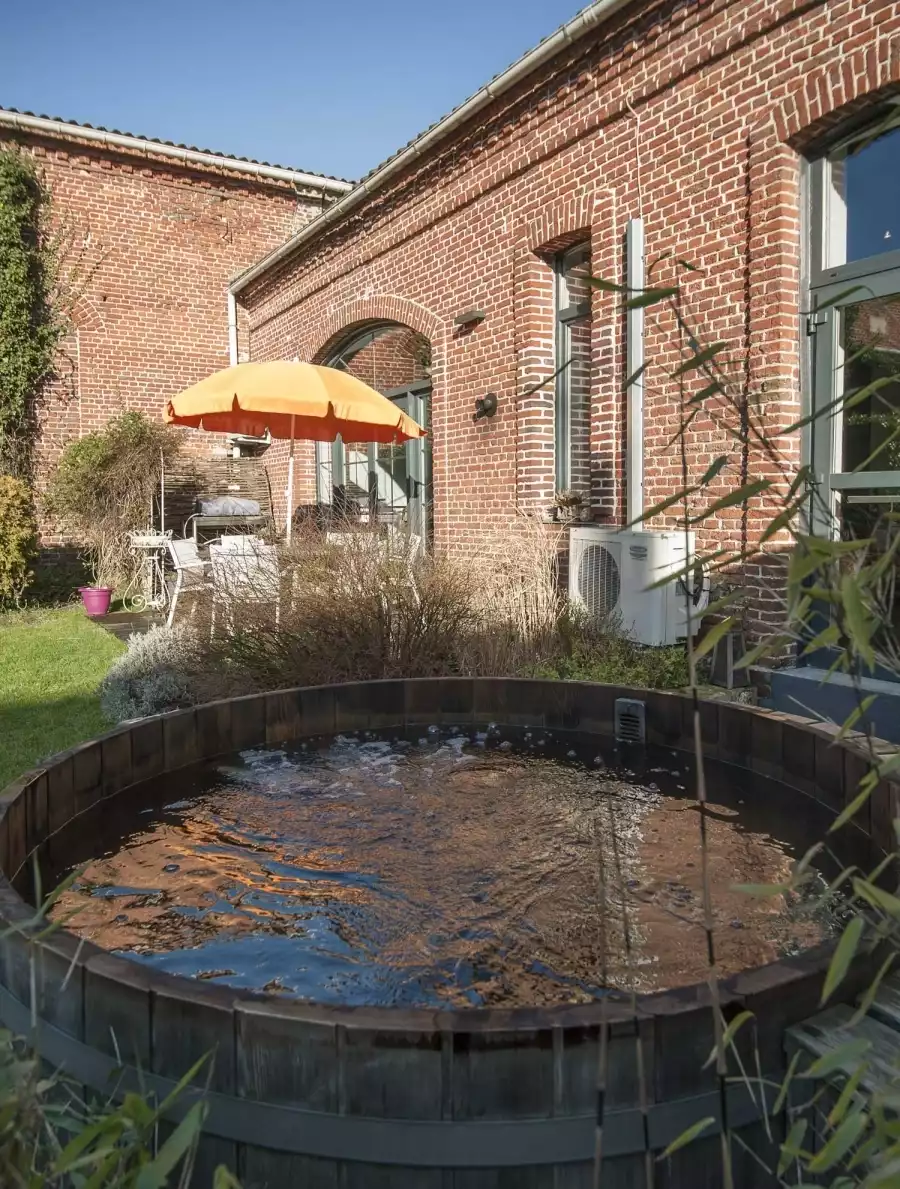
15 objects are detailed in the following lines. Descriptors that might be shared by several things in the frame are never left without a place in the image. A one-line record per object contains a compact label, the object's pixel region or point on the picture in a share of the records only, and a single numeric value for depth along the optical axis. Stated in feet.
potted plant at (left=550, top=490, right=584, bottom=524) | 23.00
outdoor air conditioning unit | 18.24
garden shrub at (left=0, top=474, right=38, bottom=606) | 31.04
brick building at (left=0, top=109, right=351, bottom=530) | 39.04
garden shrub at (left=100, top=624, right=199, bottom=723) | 16.84
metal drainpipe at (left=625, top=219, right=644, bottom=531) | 20.11
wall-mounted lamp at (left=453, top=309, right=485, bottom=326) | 25.84
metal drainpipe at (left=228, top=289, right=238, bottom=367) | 43.11
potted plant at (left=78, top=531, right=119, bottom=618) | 36.17
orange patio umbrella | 22.80
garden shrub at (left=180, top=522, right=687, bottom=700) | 16.55
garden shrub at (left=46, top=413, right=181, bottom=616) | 36.45
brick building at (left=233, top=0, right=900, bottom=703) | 16.42
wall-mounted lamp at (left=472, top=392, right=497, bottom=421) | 25.46
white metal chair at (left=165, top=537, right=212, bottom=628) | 20.24
